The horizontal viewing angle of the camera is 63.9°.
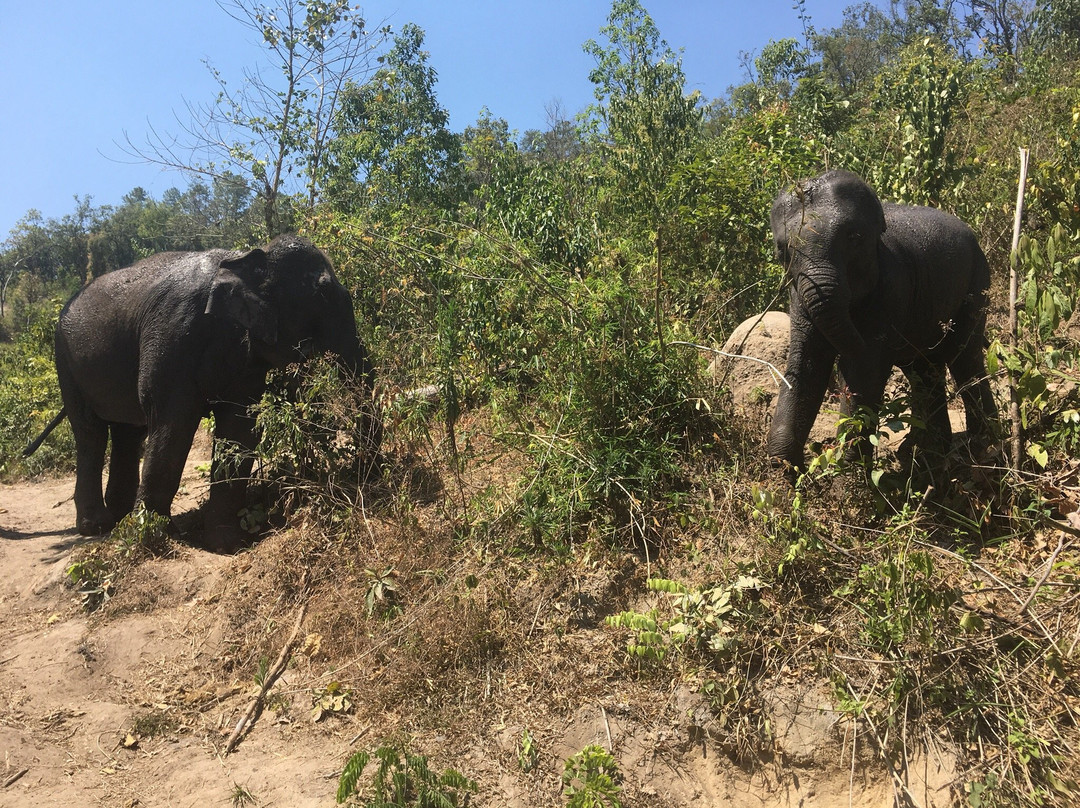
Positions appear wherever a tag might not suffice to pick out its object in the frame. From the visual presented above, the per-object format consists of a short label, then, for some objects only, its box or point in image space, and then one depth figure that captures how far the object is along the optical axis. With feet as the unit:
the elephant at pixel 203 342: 22.72
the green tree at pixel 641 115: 27.53
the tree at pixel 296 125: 40.37
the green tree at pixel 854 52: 85.97
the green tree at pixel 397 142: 38.50
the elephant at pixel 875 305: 16.25
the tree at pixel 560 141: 91.56
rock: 20.45
